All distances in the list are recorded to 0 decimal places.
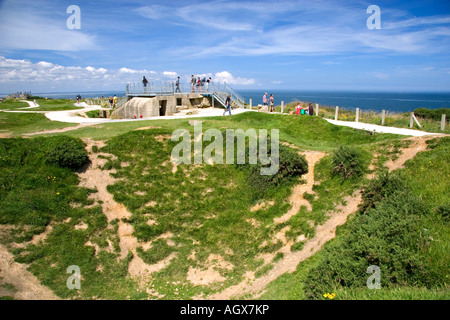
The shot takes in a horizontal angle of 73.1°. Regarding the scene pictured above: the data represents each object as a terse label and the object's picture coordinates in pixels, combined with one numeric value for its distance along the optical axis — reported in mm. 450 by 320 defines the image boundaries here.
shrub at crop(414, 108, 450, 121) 36162
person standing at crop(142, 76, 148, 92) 36625
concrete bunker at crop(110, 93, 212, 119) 32469
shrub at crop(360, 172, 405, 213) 13445
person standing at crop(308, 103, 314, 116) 27659
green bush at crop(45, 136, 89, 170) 16375
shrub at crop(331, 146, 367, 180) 15580
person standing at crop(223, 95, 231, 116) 31844
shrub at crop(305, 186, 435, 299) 9195
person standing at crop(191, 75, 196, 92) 37938
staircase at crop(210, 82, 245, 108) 37562
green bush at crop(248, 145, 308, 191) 16656
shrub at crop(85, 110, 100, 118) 37262
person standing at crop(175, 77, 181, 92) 36938
